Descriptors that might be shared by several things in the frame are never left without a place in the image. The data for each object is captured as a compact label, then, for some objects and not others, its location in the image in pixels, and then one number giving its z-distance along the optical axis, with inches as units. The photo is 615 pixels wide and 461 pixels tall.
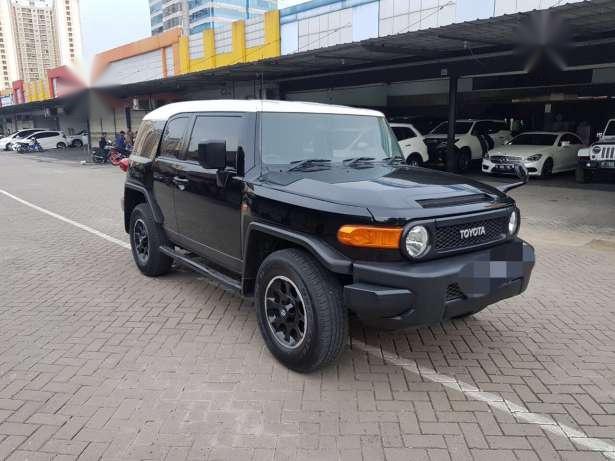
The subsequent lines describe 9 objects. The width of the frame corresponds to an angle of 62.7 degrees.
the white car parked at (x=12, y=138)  1512.2
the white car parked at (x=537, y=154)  600.7
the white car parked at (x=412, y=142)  646.8
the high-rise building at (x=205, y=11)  3978.8
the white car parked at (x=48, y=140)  1464.9
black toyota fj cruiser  126.3
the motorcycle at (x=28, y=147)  1427.2
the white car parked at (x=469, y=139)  698.8
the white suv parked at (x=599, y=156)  510.8
